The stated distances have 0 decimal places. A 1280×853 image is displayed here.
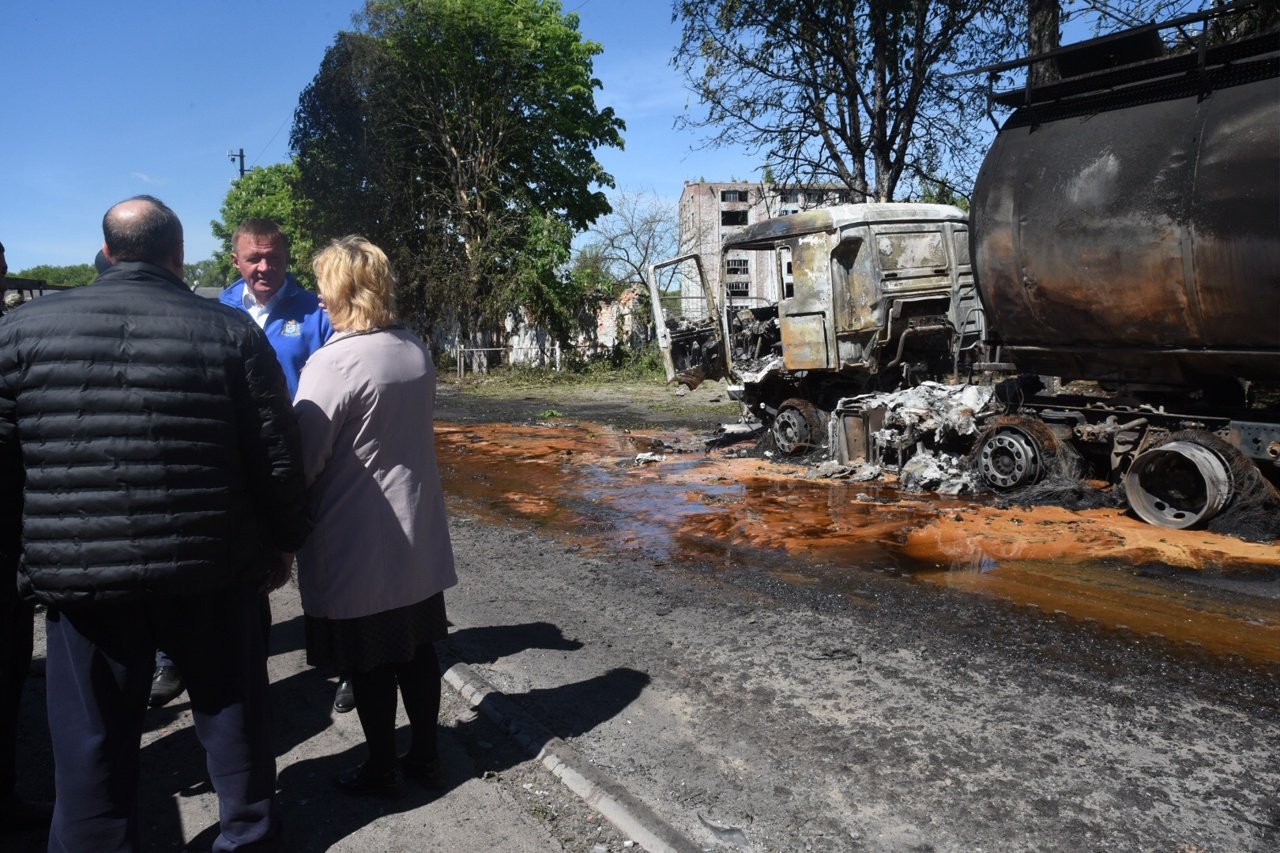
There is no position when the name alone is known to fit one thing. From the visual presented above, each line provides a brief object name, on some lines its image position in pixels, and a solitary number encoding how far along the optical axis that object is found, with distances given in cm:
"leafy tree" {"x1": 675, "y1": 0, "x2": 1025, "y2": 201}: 1708
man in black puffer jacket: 258
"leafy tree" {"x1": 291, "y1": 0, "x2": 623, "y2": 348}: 3034
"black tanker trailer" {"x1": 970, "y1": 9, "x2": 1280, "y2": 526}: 669
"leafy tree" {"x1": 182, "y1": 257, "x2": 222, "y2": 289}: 8619
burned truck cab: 1106
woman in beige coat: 319
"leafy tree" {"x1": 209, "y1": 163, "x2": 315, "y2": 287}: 4262
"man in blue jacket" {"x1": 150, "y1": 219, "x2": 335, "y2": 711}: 434
